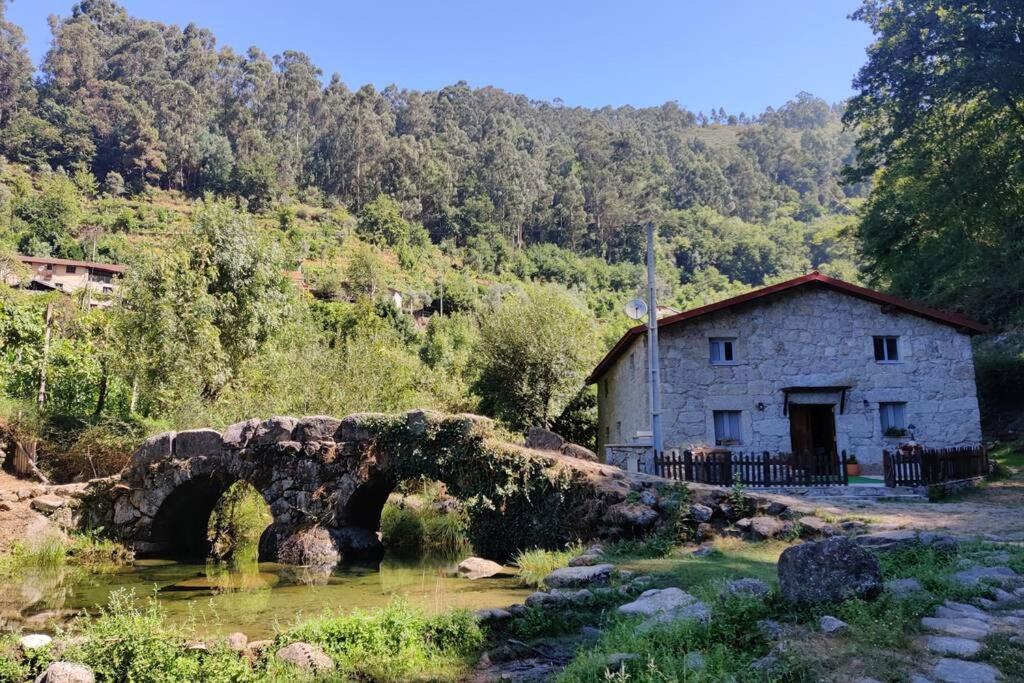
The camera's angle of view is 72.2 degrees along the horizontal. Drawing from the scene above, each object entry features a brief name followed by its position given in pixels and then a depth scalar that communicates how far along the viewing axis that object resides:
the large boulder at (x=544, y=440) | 14.02
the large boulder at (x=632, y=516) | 11.55
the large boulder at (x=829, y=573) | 5.32
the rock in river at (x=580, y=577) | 8.84
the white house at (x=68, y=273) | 51.25
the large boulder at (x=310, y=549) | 14.13
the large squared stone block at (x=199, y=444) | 15.06
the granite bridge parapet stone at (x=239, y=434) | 15.00
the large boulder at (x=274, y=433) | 14.98
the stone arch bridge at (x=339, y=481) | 13.10
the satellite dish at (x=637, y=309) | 16.86
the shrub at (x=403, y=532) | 16.48
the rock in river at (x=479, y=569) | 11.88
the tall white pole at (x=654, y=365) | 15.45
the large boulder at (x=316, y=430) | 15.02
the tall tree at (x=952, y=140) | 19.64
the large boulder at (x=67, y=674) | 5.51
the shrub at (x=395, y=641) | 6.25
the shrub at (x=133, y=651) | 5.81
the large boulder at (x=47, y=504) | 14.98
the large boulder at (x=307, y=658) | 6.12
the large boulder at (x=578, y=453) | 13.85
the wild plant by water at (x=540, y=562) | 10.89
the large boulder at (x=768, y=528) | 10.65
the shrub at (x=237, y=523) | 16.58
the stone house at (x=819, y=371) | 18.92
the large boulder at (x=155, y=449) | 15.20
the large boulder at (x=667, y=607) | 5.80
